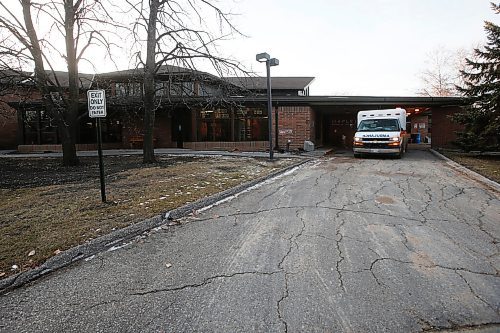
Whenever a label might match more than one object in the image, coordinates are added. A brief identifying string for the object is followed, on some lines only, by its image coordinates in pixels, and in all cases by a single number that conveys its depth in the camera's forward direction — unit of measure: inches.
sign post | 264.8
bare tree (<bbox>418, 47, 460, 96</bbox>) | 1927.9
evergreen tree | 590.6
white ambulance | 641.0
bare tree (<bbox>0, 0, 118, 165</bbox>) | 493.5
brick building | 855.7
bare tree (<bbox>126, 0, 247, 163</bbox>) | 538.9
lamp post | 550.3
